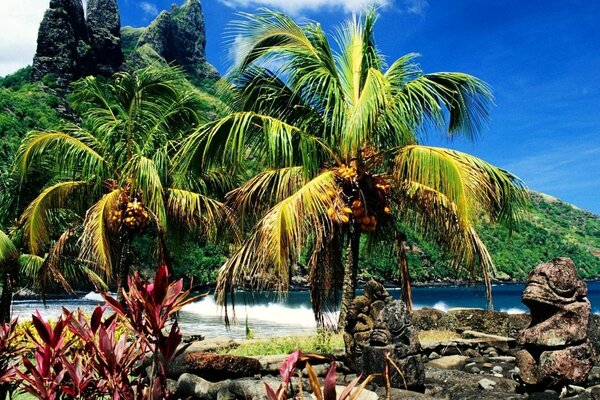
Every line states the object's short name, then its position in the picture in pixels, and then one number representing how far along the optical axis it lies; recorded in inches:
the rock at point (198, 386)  243.0
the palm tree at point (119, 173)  428.1
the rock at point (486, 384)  261.6
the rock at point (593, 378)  262.3
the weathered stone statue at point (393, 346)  254.1
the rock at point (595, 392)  224.0
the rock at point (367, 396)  113.7
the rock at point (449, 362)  338.0
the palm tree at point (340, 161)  316.5
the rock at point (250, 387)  210.6
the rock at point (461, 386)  247.8
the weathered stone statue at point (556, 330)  251.4
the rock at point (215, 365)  258.5
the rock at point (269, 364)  280.7
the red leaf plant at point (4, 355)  103.7
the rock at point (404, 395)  209.3
